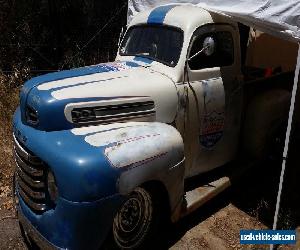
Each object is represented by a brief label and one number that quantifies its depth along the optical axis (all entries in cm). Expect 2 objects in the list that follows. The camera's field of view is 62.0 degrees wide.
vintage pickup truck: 219
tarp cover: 265
